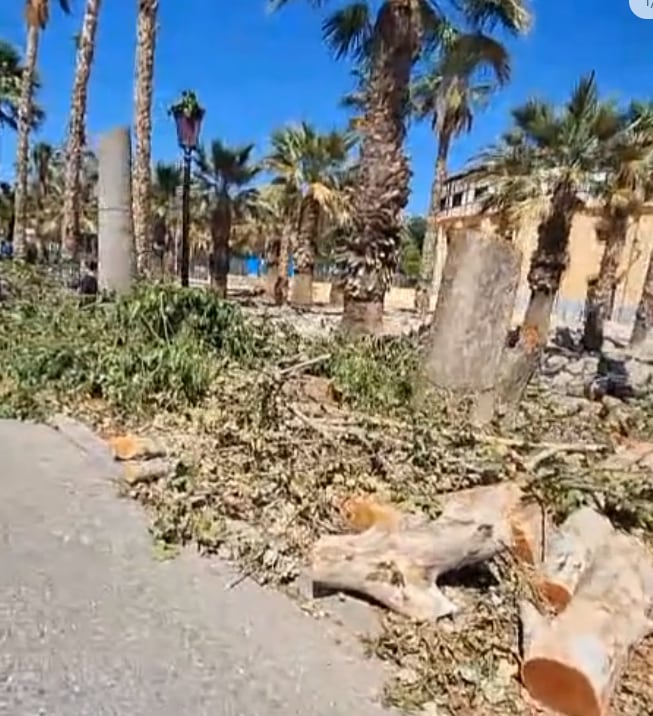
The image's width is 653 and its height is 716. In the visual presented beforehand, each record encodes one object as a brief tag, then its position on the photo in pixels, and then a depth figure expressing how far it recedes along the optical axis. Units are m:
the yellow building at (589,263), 30.09
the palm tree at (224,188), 28.02
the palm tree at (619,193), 17.52
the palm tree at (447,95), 16.08
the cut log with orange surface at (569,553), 3.79
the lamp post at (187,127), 12.05
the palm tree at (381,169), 11.45
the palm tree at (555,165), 17.00
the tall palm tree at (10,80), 24.09
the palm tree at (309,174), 26.50
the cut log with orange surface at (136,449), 5.41
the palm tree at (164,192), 31.83
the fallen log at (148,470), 5.05
